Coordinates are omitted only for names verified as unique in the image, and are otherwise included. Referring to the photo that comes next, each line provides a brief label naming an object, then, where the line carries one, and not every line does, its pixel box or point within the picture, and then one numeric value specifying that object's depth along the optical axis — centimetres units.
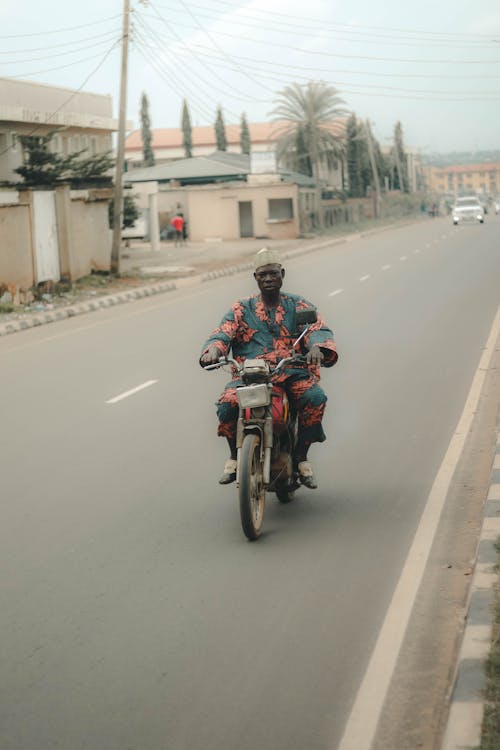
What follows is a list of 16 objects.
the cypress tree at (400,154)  15562
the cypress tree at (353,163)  12381
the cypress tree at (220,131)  12738
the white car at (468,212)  7700
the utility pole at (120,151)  3688
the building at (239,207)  7200
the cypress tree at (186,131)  12862
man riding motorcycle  804
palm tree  8512
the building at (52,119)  3997
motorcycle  739
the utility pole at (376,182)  10658
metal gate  3222
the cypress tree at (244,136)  13280
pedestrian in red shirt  6072
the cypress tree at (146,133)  12188
